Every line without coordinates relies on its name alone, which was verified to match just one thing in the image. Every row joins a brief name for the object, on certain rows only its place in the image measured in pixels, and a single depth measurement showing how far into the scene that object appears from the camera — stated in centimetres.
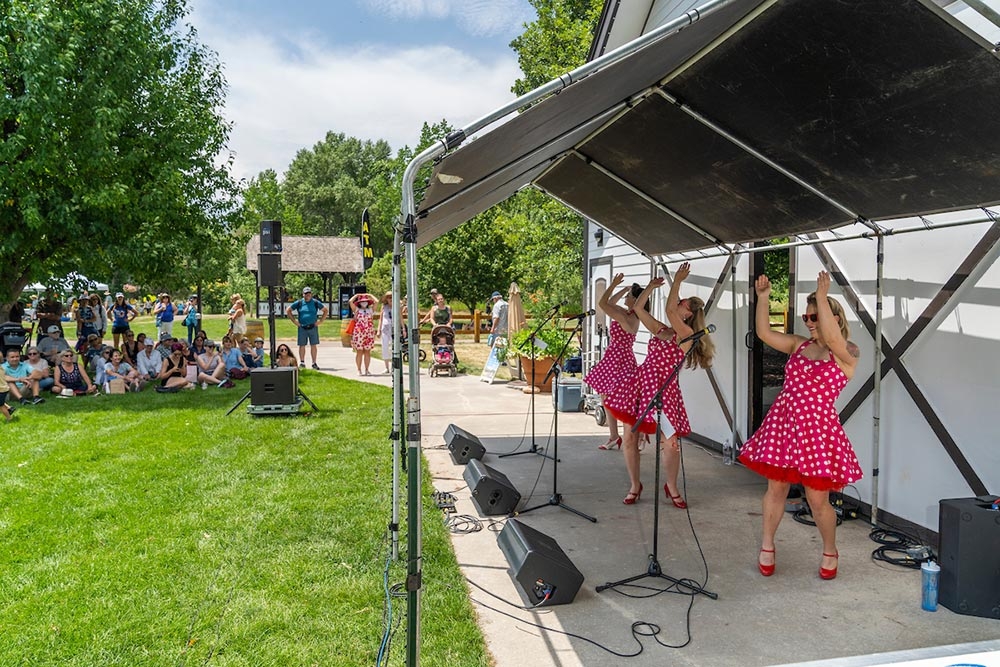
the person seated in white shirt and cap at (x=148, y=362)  1205
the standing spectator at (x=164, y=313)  1547
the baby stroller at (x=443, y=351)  1430
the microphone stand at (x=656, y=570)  394
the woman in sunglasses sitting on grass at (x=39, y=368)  1059
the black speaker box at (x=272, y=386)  933
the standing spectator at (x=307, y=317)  1363
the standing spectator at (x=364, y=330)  1372
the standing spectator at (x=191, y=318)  1588
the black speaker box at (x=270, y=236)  913
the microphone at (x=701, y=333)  382
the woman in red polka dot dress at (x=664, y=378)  520
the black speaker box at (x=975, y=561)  371
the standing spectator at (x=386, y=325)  1367
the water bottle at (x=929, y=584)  379
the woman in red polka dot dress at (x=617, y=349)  596
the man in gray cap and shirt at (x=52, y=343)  1171
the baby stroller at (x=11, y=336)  1116
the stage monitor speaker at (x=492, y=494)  542
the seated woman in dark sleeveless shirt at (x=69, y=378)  1098
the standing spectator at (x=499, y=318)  1495
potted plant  1162
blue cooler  1026
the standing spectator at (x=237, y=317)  1473
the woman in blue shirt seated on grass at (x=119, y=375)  1130
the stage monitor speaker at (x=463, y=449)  703
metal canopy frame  314
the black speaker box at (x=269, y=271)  894
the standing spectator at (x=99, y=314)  1419
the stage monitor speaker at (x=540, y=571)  381
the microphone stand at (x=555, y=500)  561
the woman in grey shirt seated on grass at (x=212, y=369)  1200
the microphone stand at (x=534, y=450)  754
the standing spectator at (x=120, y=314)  1437
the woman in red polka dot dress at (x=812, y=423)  396
